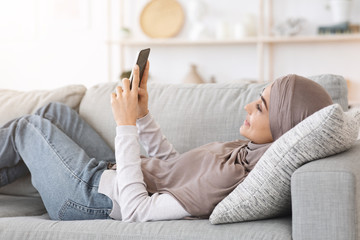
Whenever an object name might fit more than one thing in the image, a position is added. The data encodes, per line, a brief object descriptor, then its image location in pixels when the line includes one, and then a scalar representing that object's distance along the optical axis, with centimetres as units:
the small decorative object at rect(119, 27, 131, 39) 446
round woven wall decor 453
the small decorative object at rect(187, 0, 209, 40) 436
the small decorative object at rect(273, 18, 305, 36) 413
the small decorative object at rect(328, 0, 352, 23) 402
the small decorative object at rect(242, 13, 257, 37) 429
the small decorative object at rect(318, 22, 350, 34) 404
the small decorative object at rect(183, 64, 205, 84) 436
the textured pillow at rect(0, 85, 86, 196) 217
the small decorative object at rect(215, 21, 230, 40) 430
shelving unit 410
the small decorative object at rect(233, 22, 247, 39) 425
